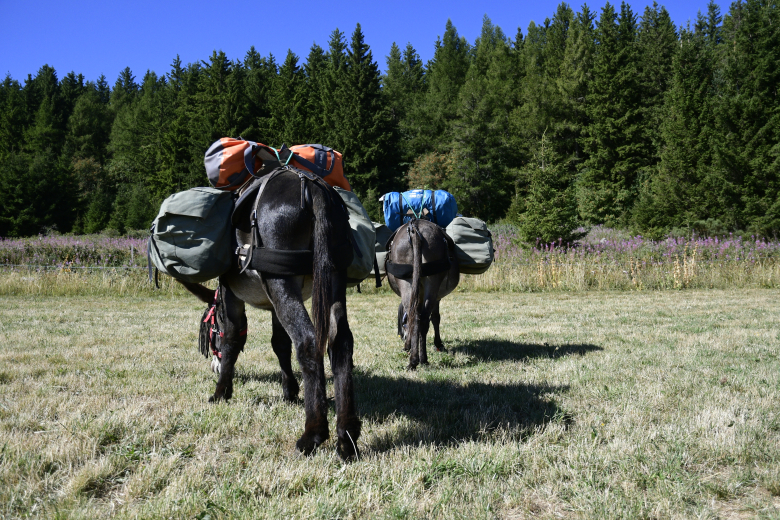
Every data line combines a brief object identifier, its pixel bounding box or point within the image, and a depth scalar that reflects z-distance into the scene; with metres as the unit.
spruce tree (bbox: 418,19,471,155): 49.98
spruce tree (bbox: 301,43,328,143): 48.16
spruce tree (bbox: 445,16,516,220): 41.56
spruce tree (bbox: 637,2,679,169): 38.91
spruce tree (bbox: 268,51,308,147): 47.19
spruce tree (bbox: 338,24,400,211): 43.69
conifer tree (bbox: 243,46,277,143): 51.28
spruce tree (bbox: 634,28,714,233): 27.05
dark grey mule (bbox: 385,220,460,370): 5.82
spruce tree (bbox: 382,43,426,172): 51.09
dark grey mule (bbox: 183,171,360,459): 2.91
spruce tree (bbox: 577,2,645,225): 37.34
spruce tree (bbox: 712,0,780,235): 23.53
